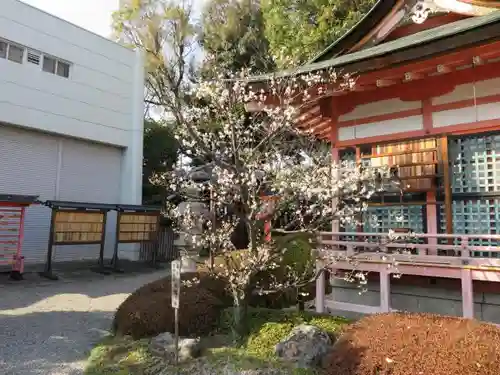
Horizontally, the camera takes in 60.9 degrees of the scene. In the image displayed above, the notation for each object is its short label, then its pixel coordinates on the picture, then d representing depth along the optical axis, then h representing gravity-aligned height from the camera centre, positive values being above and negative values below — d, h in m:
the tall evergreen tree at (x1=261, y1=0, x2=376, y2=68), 15.12 +7.56
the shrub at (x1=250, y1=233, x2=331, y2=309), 8.08 -0.84
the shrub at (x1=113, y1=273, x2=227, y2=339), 6.80 -1.47
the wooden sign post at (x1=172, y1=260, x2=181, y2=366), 5.48 -0.80
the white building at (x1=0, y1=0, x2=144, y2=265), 15.77 +4.14
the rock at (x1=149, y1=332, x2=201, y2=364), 5.85 -1.76
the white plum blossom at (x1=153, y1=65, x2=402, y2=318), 6.01 +0.79
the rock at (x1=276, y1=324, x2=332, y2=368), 5.25 -1.52
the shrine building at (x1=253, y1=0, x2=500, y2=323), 6.24 +1.51
